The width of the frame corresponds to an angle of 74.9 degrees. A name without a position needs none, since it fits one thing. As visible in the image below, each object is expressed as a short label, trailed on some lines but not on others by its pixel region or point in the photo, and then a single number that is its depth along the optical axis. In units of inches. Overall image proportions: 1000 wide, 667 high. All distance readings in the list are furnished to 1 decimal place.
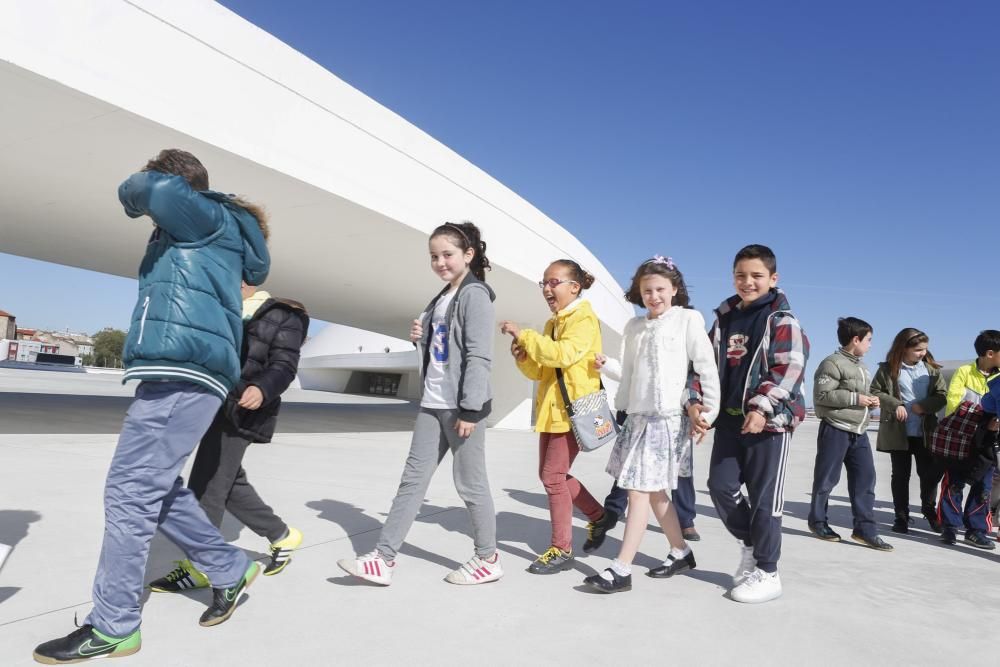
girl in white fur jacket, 115.4
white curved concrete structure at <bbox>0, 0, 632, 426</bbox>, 196.2
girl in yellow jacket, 122.4
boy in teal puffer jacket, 80.2
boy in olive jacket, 169.0
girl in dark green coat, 187.0
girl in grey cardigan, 110.3
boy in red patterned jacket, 112.1
